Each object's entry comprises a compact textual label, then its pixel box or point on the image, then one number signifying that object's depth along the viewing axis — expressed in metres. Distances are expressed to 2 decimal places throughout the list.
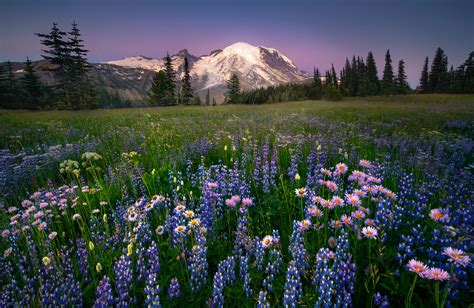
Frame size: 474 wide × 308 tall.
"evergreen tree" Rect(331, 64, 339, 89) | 95.06
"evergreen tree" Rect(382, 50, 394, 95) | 64.69
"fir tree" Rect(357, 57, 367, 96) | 69.35
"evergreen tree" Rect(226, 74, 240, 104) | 67.01
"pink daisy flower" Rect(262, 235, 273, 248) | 2.04
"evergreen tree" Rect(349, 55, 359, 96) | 76.88
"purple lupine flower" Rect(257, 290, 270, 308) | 1.48
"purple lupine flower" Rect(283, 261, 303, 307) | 1.50
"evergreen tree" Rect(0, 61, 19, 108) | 51.06
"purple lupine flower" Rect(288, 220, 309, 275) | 1.83
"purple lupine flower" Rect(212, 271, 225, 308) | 1.68
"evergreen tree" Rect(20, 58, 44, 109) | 55.12
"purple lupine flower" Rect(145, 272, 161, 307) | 1.49
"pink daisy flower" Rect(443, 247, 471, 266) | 1.45
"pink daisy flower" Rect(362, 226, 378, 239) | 1.91
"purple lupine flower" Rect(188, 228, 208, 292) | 1.91
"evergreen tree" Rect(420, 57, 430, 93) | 73.26
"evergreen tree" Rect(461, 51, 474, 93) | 52.14
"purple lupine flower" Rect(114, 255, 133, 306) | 1.77
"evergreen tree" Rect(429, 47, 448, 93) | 62.66
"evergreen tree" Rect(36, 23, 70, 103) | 40.28
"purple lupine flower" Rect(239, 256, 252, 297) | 1.77
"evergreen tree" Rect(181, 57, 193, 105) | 60.65
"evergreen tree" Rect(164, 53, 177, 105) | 59.31
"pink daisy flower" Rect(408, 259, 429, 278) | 1.47
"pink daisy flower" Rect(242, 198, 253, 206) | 2.69
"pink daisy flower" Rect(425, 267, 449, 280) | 1.40
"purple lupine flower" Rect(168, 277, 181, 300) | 1.79
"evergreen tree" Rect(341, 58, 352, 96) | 78.59
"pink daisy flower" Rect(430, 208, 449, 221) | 1.89
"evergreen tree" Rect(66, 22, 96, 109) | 42.47
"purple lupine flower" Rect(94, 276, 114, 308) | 1.63
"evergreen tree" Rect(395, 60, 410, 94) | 64.44
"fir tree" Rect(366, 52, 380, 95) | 67.56
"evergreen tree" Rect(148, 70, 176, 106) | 60.72
